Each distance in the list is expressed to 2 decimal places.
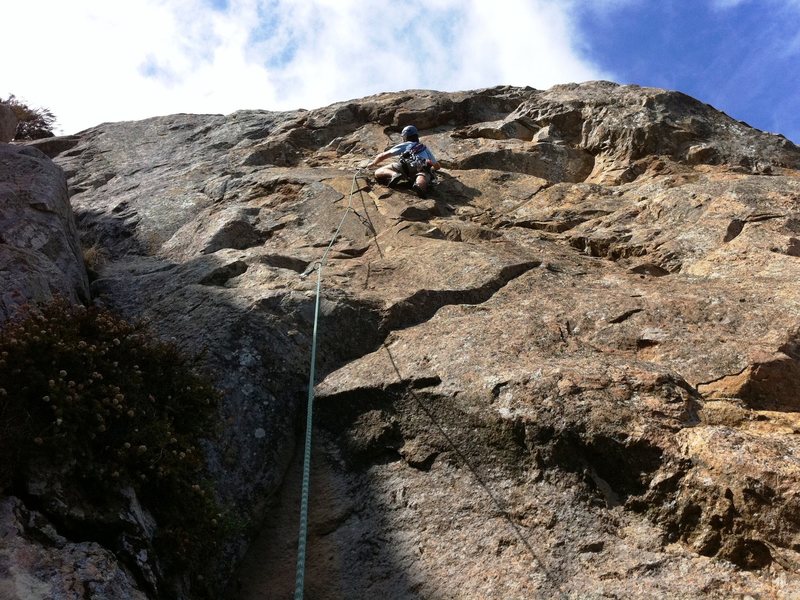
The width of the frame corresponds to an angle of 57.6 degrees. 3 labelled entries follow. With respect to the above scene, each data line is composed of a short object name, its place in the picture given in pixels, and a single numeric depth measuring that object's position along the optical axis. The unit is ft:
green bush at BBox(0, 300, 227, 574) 15.74
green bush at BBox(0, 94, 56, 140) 64.64
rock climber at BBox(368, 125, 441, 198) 38.32
